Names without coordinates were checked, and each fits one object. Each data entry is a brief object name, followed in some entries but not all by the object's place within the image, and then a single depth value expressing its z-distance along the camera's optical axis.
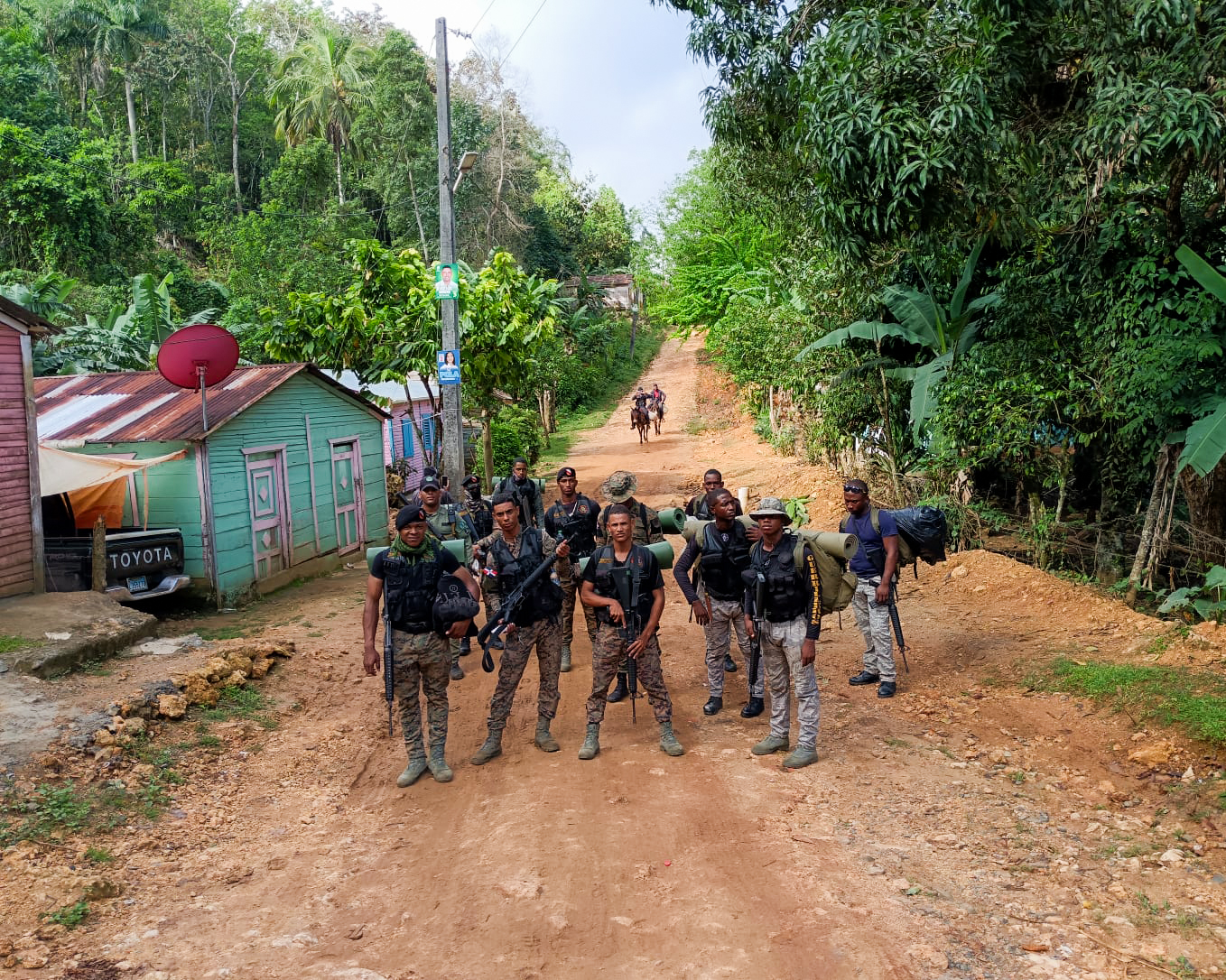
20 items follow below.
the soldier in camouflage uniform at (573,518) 8.31
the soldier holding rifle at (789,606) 5.94
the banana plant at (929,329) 11.49
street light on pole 13.05
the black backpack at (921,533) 7.27
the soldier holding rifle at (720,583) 6.85
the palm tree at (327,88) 37.81
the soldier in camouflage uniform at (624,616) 6.14
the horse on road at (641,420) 29.78
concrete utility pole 13.23
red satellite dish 10.90
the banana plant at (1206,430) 7.81
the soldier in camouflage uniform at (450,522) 8.62
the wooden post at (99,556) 9.73
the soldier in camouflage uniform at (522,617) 6.29
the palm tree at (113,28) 35.88
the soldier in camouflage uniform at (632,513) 7.38
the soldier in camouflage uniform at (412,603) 5.85
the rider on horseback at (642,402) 30.06
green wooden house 11.20
